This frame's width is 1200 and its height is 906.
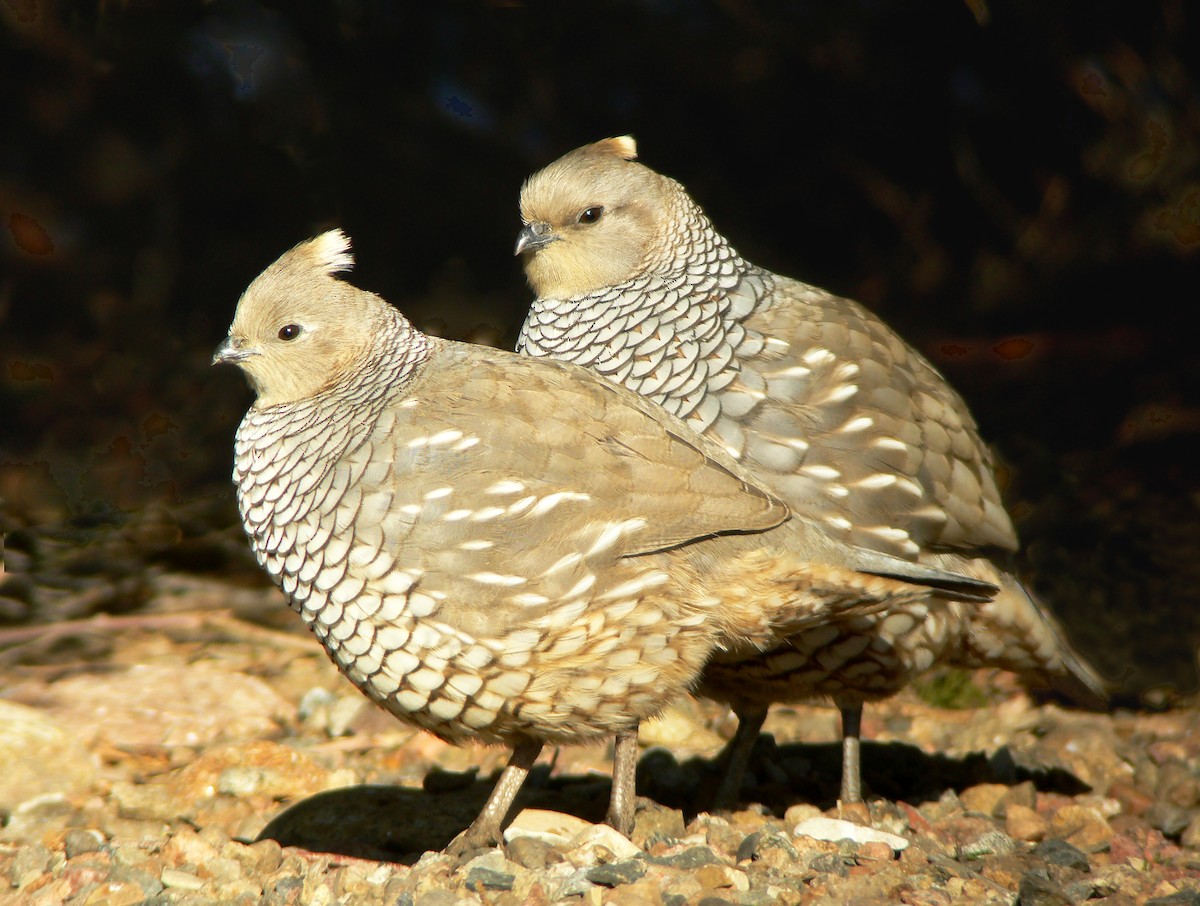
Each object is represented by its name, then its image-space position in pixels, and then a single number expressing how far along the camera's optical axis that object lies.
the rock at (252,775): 10.02
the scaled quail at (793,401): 8.88
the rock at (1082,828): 9.18
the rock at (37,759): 10.05
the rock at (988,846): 8.65
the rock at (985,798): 10.02
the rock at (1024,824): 9.33
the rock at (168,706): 11.41
